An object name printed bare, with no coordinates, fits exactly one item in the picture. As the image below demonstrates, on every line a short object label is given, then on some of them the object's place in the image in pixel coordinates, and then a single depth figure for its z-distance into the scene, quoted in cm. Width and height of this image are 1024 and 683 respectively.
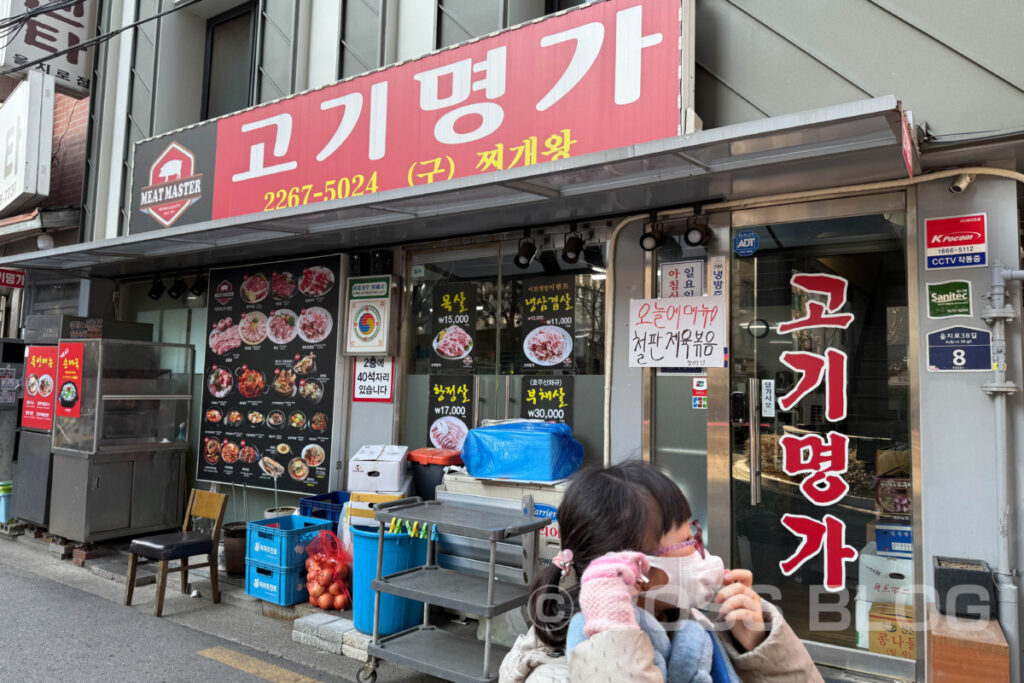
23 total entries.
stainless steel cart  435
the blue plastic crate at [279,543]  613
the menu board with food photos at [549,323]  627
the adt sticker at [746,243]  532
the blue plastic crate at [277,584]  615
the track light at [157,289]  959
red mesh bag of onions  610
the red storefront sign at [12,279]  1062
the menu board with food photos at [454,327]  688
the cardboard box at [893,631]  458
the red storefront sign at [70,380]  830
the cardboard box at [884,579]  462
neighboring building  433
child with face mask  141
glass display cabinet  802
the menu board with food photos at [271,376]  773
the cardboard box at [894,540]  463
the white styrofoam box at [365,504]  626
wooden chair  621
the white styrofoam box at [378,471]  641
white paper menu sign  530
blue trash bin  529
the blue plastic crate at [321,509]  691
